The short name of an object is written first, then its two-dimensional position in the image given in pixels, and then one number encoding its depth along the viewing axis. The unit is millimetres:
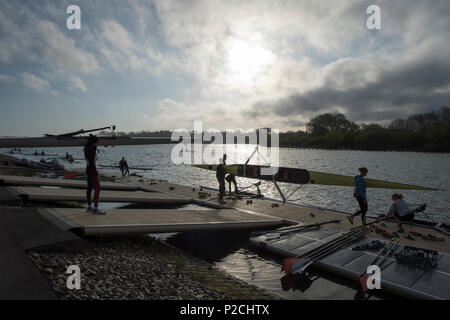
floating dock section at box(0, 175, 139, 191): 15789
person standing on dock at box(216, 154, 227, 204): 15867
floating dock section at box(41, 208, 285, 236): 8047
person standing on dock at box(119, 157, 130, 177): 31842
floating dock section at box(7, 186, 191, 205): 12156
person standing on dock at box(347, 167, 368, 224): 11023
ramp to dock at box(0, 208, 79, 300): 4511
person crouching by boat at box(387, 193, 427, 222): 11688
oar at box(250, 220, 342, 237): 10211
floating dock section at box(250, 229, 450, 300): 6098
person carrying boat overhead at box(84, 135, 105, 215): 8344
